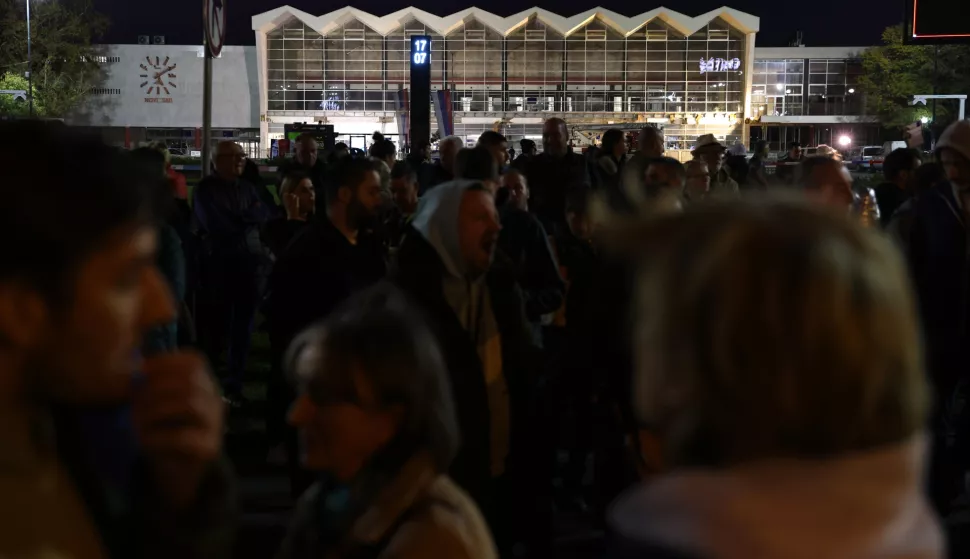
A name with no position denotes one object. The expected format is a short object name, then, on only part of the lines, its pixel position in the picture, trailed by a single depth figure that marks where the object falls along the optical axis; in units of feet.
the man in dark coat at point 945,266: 17.62
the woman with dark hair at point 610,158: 28.66
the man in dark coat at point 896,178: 30.37
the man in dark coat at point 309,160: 31.19
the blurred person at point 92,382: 3.66
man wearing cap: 28.63
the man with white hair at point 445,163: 31.94
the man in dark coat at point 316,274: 15.72
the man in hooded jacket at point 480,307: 12.61
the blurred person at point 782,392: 3.45
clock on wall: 295.28
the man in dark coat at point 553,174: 28.45
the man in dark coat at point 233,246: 26.86
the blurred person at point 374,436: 6.54
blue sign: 69.46
